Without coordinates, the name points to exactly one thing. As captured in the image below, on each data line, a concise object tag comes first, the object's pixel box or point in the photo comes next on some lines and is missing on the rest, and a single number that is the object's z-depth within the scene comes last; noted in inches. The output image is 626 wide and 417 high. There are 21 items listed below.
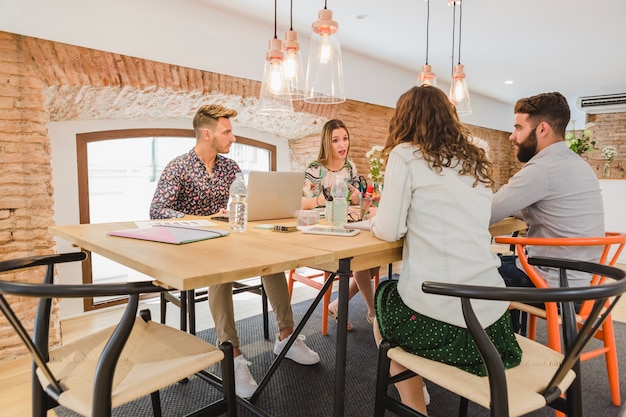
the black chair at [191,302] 75.0
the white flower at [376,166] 101.9
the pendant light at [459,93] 112.7
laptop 71.9
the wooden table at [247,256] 37.8
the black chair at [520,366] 34.8
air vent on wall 267.9
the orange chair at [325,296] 98.8
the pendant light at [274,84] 77.0
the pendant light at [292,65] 78.7
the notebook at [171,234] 52.4
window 131.6
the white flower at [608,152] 237.6
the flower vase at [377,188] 96.7
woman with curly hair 46.3
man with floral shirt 87.0
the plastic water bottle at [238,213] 66.5
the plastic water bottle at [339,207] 70.7
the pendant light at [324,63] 73.8
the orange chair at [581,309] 60.6
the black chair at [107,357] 35.3
